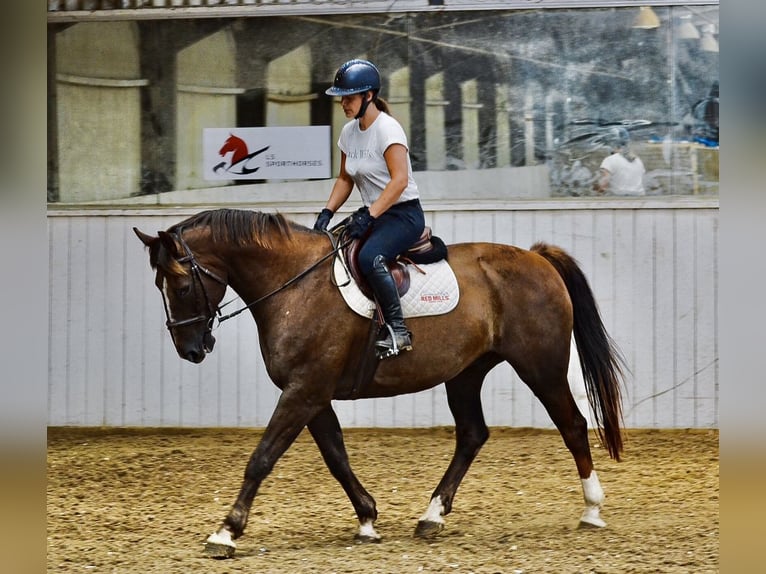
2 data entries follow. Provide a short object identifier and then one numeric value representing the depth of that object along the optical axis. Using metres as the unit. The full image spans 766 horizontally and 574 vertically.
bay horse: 9.48
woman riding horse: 9.66
